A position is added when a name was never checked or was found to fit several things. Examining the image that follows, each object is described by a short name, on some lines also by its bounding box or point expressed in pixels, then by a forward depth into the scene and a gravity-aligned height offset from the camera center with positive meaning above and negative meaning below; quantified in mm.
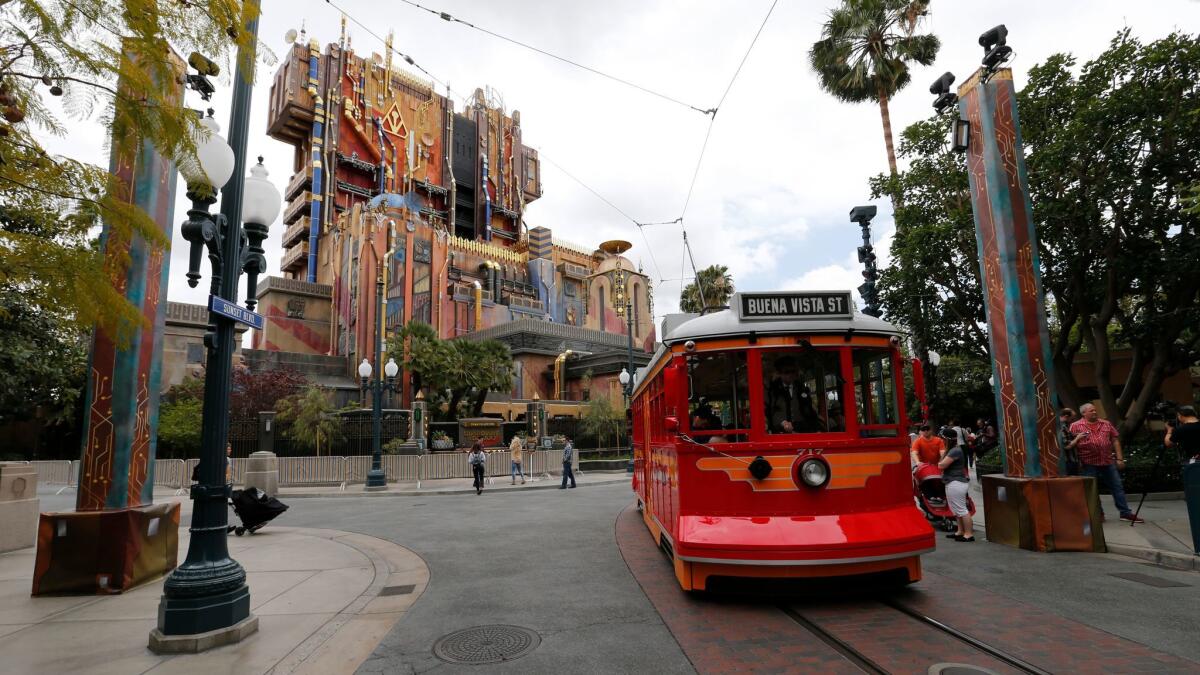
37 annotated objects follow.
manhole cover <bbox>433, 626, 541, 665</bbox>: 4828 -1750
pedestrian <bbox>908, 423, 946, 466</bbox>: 9367 -398
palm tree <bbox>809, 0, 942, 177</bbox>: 21281 +13043
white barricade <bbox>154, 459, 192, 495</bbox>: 22359 -1433
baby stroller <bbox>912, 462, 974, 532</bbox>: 9711 -1219
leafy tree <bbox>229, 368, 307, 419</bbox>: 31734 +2123
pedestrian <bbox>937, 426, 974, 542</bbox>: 9242 -1012
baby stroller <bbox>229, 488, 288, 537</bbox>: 11406 -1383
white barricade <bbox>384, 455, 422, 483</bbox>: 23938 -1450
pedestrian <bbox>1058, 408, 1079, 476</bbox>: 9672 -567
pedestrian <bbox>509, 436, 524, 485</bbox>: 21969 -807
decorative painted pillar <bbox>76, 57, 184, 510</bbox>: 7242 +614
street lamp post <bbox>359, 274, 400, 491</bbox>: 20688 -884
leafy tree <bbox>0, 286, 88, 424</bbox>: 15516 +2287
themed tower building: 50344 +18153
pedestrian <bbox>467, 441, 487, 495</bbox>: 18969 -1073
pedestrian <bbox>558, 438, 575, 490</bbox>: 20344 -1178
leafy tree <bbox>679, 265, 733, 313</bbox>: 41750 +9536
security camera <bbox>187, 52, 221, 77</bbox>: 4820 +2883
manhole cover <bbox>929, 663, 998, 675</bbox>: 4141 -1654
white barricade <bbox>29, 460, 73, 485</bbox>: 26141 -1477
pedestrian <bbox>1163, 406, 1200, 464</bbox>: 8008 -222
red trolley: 5648 -152
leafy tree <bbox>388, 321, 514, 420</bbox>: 34938 +3598
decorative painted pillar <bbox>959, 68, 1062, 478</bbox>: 8812 +2016
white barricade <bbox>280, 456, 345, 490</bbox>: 22859 -1452
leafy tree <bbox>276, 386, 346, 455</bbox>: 26811 +462
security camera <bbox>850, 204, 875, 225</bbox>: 13185 +4370
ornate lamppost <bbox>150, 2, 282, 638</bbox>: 4992 +129
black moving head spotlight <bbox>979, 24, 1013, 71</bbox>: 9406 +5637
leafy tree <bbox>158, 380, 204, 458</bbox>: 28453 +263
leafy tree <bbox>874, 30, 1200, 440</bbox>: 13852 +5028
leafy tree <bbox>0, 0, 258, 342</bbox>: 4008 +2055
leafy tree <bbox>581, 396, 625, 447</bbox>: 35562 +341
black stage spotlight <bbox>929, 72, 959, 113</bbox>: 10052 +5359
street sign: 5168 +1038
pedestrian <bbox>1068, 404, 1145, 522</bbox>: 9492 -515
